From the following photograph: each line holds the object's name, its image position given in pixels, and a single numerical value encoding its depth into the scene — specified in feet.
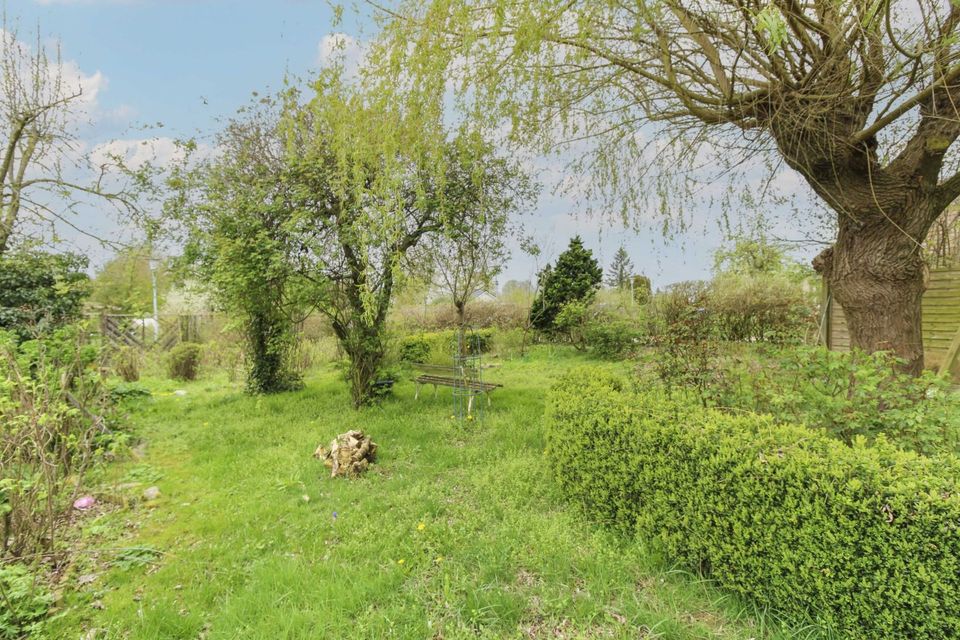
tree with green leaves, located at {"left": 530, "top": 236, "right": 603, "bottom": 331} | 43.98
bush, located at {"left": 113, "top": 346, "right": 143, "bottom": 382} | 19.99
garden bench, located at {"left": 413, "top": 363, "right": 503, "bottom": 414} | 18.01
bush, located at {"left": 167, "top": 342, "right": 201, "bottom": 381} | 27.91
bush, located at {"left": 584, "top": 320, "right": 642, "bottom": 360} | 31.72
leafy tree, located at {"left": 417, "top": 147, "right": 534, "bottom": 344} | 18.93
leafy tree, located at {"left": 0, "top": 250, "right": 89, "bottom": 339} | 16.96
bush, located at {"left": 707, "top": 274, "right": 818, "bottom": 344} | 30.32
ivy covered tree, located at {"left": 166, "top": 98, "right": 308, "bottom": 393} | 17.88
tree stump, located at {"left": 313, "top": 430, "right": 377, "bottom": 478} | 11.71
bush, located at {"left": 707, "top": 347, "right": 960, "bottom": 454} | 6.54
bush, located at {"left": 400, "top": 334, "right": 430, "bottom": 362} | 29.51
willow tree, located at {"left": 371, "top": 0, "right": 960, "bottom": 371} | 7.31
